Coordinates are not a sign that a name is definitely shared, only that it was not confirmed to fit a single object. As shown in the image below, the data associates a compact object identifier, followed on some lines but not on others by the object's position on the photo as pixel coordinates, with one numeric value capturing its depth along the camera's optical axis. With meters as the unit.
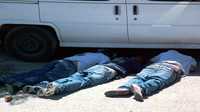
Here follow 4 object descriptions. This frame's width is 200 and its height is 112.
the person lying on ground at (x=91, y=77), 4.41
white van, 5.39
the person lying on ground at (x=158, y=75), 4.36
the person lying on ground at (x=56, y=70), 4.66
